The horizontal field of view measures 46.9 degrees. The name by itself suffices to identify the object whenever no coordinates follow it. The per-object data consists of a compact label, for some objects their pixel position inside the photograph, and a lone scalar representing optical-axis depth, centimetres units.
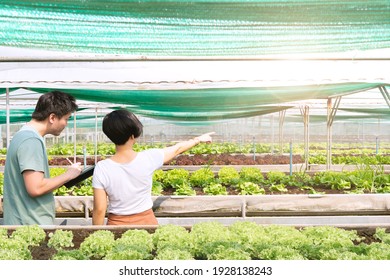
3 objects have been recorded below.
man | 296
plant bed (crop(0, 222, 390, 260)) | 285
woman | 302
